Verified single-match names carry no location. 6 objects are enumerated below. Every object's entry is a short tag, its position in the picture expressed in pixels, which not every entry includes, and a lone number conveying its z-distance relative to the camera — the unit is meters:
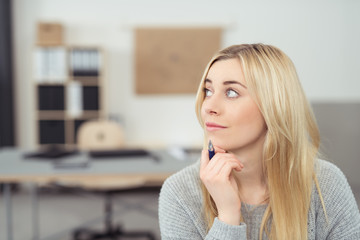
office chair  3.01
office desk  1.90
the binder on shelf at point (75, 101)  4.03
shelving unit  3.97
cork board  4.41
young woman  0.89
